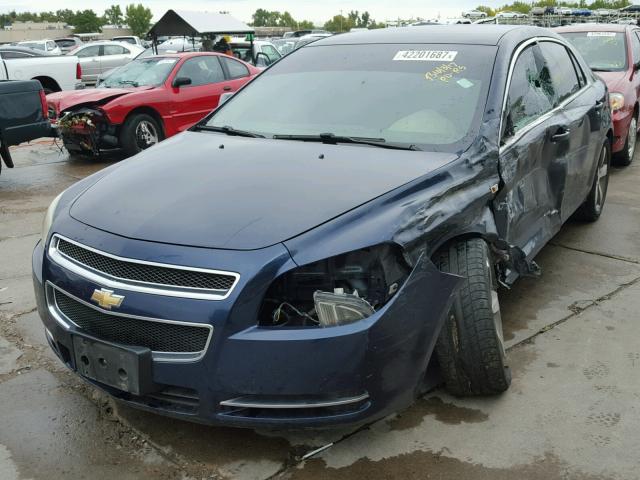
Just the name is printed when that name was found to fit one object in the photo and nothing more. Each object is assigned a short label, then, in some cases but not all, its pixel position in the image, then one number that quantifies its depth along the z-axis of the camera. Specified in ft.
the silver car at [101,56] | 73.97
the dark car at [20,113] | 25.17
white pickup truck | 48.49
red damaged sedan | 30.45
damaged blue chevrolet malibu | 7.84
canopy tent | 61.11
